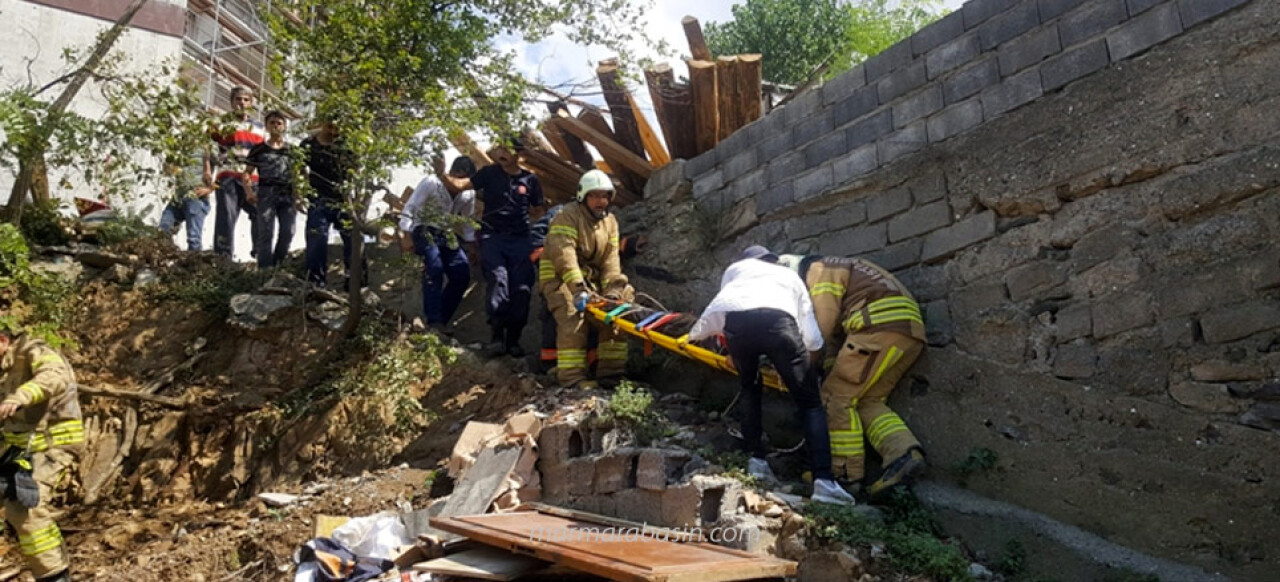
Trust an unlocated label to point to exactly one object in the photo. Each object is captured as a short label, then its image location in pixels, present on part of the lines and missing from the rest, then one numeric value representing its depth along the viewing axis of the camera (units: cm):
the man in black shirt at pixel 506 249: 697
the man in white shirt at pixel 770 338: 452
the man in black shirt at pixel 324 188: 689
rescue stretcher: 519
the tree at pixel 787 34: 1808
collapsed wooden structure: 721
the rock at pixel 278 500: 589
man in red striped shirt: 770
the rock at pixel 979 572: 379
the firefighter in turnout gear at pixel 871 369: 459
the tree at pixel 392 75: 642
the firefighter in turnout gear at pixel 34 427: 524
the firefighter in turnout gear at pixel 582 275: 623
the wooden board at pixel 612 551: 330
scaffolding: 1614
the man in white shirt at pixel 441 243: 723
